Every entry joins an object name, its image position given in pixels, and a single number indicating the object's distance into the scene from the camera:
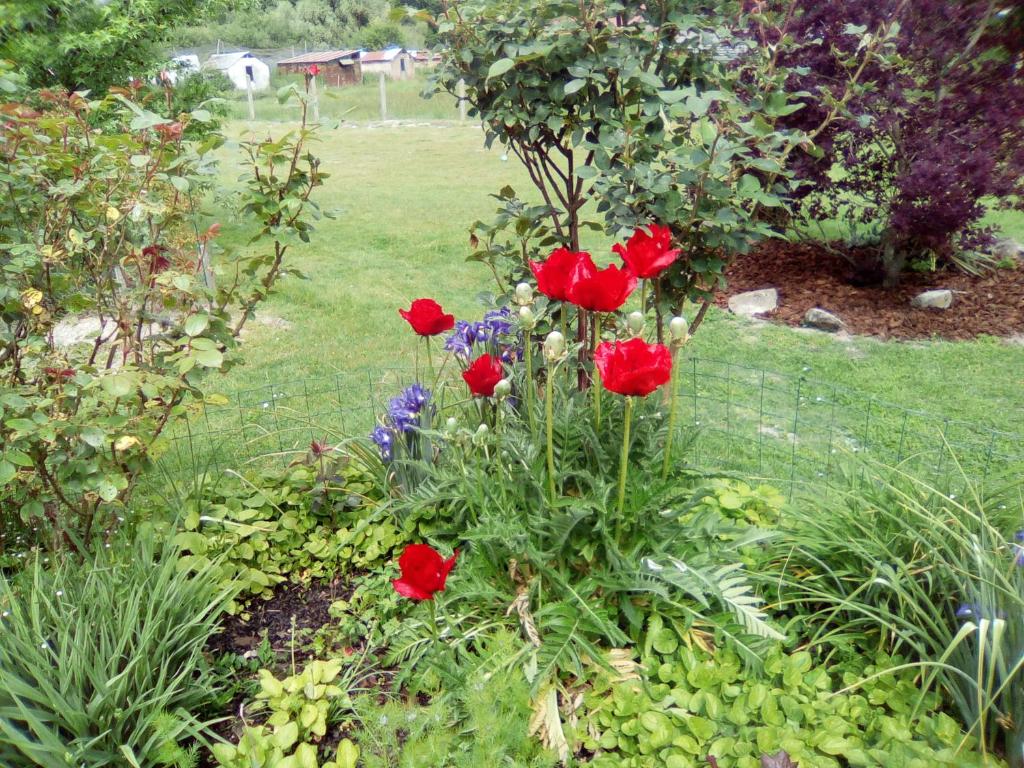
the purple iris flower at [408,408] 2.32
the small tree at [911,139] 4.51
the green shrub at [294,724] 1.59
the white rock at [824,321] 4.84
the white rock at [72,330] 4.93
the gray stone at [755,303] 5.16
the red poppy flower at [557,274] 1.82
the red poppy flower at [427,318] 2.13
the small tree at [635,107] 2.21
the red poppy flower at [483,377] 1.99
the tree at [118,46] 5.25
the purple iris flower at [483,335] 2.62
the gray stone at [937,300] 4.98
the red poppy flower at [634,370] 1.47
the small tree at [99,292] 1.85
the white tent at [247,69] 28.19
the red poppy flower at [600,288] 1.70
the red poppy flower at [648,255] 1.83
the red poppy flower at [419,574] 1.44
